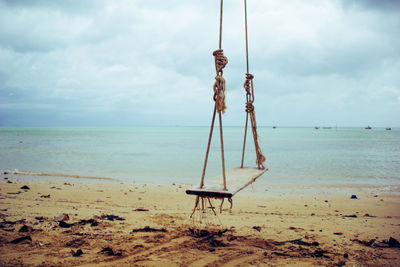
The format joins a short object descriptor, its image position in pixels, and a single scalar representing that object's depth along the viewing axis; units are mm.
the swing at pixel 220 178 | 2802
